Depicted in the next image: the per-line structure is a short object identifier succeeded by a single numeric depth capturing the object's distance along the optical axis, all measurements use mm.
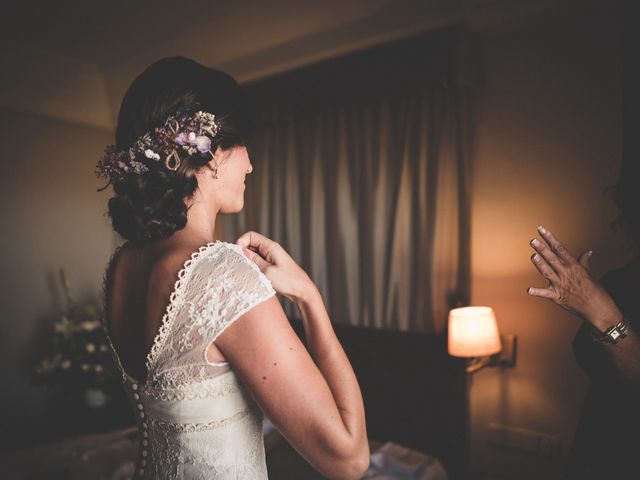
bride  836
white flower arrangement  3406
